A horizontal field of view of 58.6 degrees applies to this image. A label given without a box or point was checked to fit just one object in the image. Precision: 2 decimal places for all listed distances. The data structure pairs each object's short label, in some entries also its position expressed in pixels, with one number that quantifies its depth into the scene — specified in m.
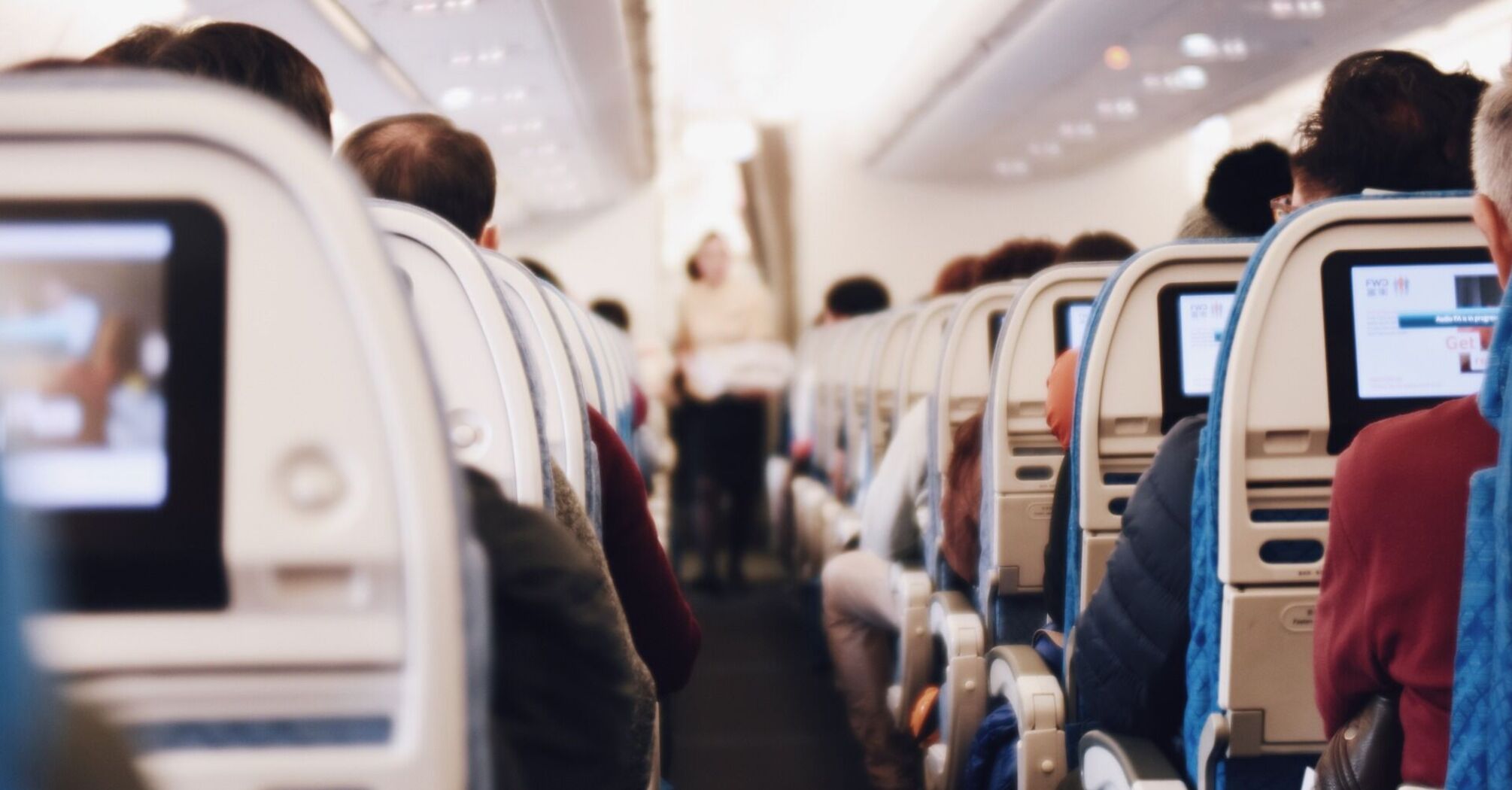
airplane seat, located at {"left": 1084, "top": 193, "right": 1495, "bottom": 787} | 1.77
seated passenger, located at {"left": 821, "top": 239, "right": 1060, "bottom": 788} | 4.06
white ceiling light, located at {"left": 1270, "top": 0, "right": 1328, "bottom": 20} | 5.64
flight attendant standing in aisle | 7.88
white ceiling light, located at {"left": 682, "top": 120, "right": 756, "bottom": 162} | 11.17
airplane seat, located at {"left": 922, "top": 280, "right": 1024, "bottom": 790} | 3.04
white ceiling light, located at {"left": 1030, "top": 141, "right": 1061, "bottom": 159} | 9.69
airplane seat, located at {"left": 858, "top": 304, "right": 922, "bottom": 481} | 5.31
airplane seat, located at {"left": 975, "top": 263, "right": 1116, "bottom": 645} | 2.98
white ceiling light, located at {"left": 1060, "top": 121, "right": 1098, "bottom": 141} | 8.84
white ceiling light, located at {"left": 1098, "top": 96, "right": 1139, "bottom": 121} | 8.01
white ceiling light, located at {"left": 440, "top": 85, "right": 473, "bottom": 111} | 6.70
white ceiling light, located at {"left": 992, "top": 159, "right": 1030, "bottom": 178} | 10.51
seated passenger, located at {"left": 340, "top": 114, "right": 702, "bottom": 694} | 2.09
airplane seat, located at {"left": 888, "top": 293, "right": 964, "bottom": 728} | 3.50
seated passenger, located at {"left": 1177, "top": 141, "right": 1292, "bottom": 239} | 2.83
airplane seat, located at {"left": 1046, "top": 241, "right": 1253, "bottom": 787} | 2.34
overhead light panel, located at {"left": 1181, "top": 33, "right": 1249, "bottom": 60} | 6.32
